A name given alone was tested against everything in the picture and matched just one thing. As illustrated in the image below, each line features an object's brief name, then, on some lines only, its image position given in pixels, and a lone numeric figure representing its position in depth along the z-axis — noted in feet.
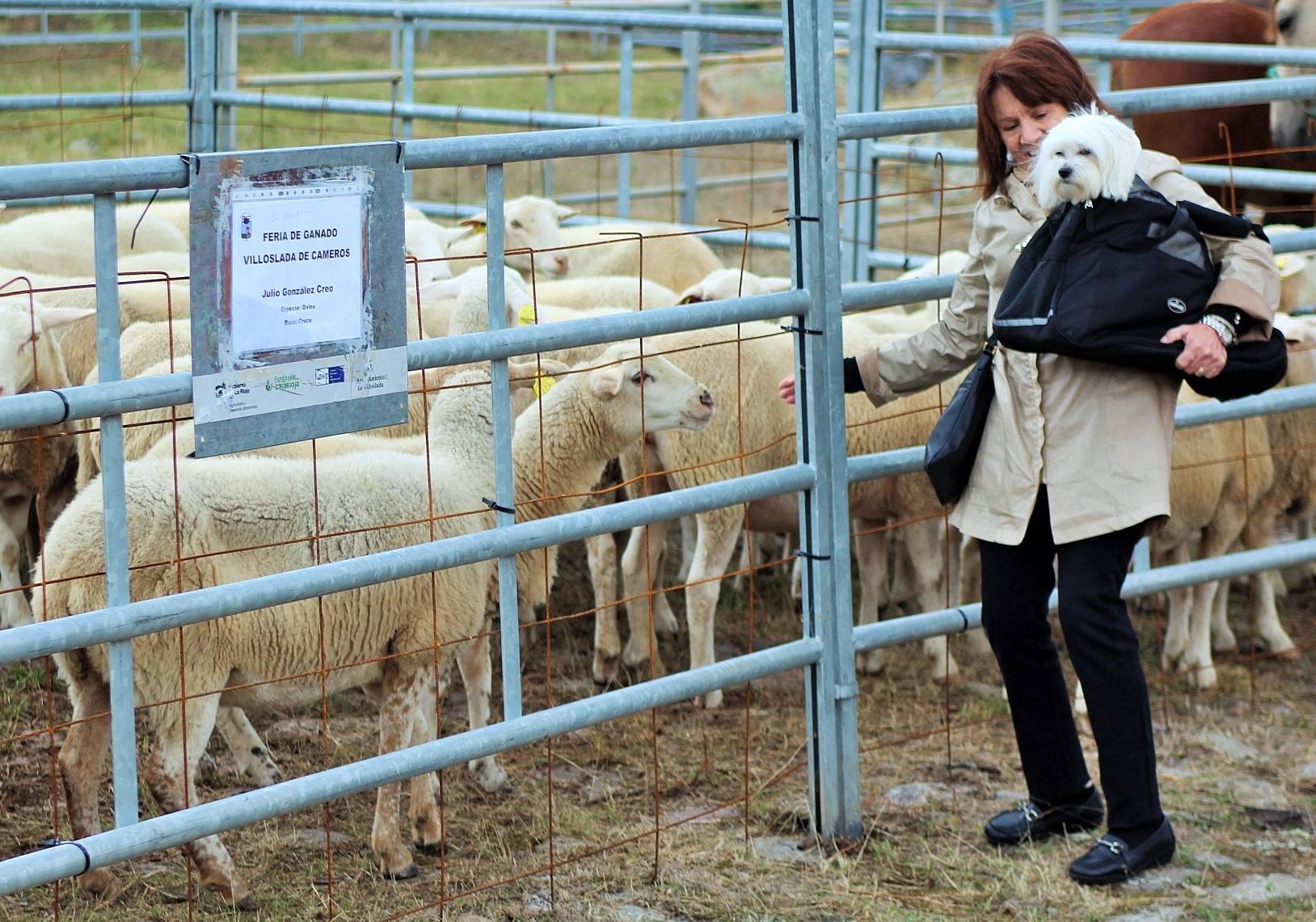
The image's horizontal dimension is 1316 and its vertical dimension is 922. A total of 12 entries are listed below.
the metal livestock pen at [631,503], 17.26
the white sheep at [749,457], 35.04
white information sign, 17.94
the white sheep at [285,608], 23.84
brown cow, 55.11
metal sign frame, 17.69
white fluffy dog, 21.15
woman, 22.24
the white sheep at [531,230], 46.24
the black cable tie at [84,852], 17.39
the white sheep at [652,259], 49.93
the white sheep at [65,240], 42.96
